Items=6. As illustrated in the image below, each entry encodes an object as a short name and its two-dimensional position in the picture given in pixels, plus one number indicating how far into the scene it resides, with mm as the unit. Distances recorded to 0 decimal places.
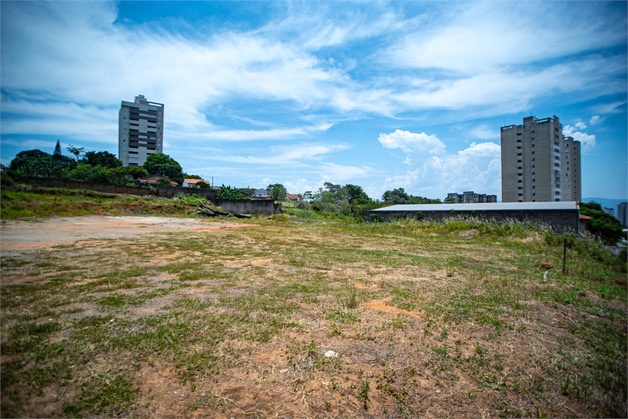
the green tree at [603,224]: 37188
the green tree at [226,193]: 40219
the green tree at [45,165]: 37291
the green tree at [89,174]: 41312
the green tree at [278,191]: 53844
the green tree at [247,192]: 58350
